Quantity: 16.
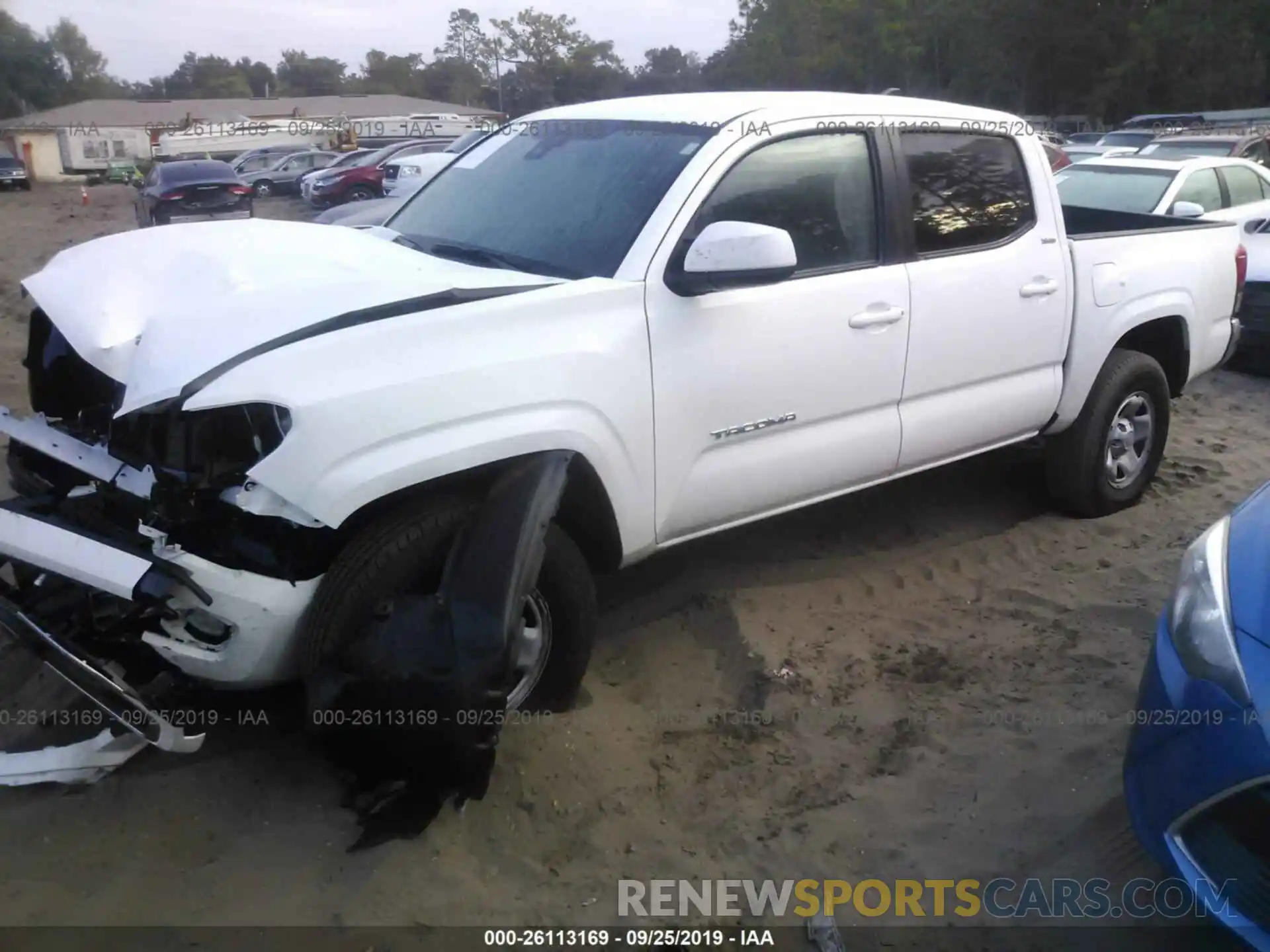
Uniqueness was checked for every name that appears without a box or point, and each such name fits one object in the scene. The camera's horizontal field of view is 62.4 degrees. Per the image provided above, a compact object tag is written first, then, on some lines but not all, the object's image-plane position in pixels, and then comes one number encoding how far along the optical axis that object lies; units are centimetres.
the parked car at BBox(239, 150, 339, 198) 3048
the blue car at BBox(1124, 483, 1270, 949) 220
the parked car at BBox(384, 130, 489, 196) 1623
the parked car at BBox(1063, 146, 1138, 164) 1808
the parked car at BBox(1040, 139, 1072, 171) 1410
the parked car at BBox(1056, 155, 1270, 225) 923
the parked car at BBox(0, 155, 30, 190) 3850
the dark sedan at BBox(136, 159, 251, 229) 1770
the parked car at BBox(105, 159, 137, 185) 4378
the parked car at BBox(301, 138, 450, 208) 2450
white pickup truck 257
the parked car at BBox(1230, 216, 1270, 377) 791
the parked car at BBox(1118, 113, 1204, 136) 2484
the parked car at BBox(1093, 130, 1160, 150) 1984
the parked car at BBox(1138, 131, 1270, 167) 1374
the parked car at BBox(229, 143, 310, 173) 3297
